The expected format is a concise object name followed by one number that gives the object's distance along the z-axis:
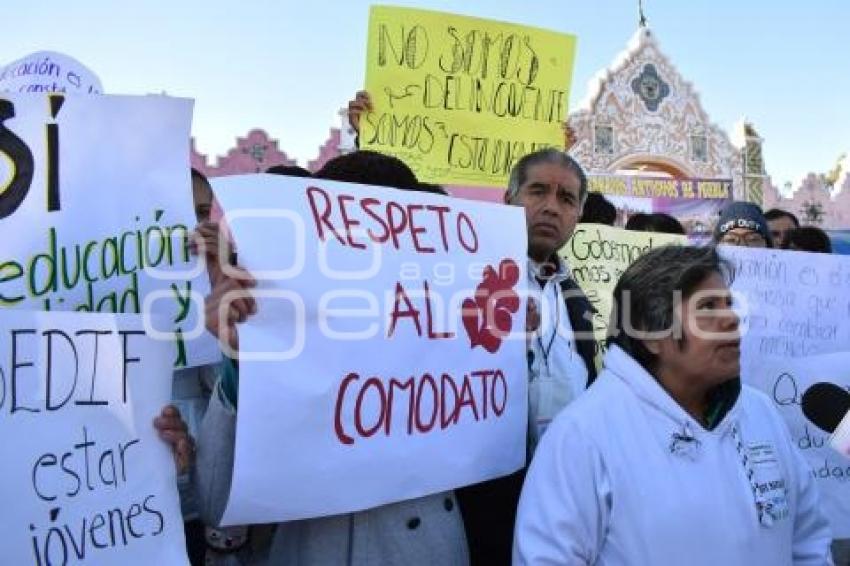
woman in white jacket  1.71
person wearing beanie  3.57
